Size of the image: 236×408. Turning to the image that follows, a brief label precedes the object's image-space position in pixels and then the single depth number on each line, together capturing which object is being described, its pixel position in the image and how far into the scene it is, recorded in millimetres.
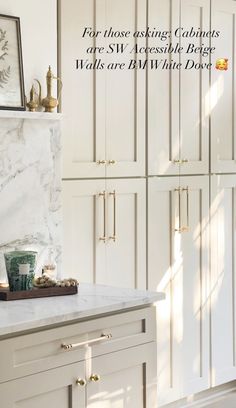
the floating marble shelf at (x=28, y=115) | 3021
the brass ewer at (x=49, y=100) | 3217
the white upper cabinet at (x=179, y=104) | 3914
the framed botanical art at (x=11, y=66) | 3064
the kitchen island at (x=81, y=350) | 2525
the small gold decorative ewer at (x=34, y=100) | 3168
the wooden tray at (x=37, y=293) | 2908
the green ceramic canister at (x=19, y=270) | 2957
